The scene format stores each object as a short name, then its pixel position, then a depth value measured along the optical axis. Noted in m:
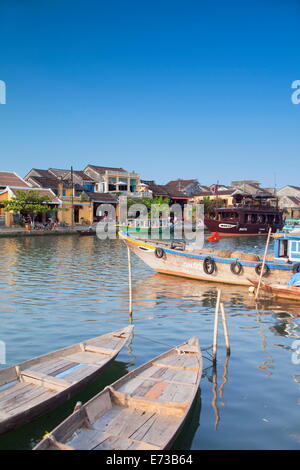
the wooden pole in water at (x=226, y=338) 11.03
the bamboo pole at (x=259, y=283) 17.41
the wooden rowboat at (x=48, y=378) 7.01
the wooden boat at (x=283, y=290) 16.69
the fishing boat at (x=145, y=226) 51.38
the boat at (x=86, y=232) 47.03
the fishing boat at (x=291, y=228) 19.95
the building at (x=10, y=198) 48.56
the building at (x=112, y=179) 71.25
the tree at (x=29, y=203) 45.59
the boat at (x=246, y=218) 57.19
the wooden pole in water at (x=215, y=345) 10.26
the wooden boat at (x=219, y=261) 18.95
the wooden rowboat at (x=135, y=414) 6.03
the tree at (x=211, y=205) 72.32
